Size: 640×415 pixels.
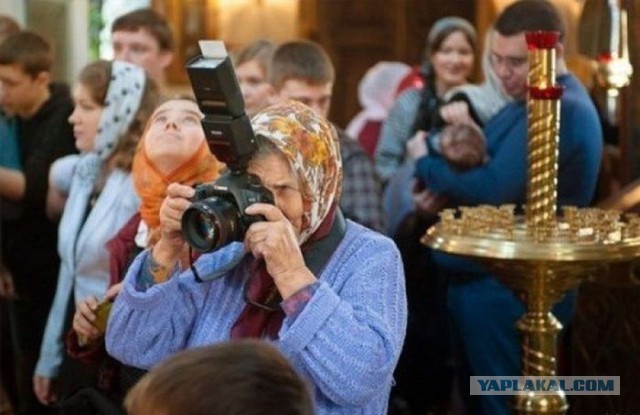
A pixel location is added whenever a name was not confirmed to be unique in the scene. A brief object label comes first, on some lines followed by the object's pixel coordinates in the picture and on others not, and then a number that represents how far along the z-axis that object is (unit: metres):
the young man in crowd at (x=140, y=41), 7.07
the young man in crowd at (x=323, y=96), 6.19
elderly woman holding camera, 3.15
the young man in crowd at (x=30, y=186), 6.65
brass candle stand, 4.58
